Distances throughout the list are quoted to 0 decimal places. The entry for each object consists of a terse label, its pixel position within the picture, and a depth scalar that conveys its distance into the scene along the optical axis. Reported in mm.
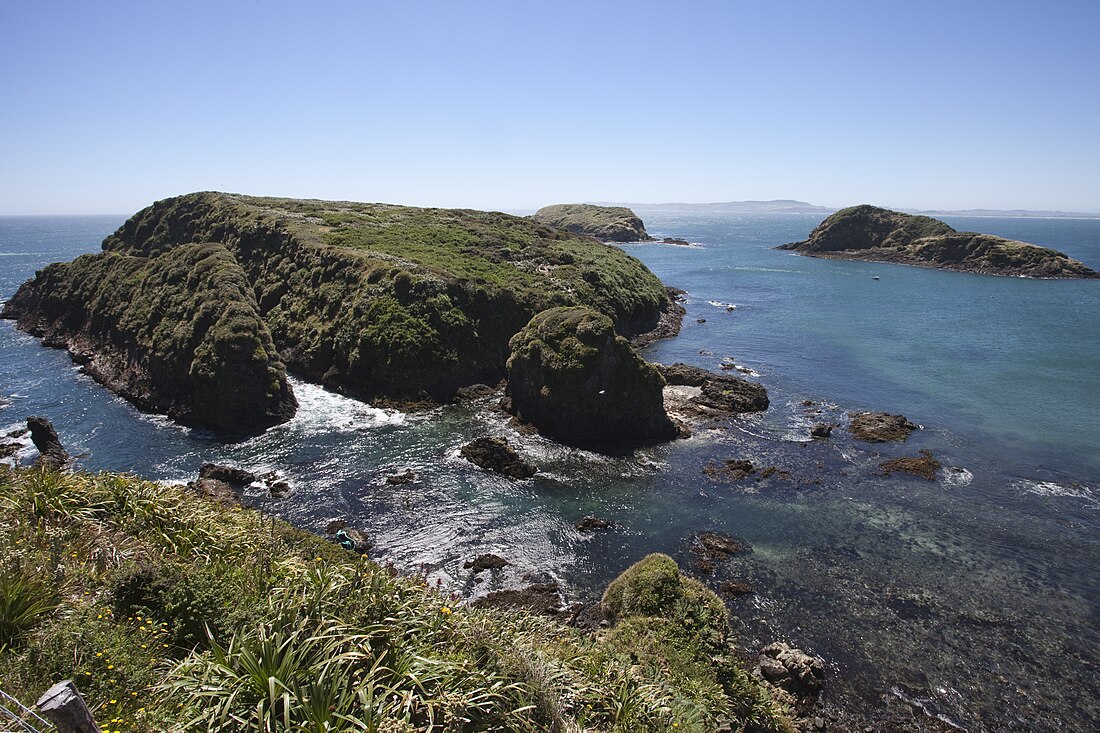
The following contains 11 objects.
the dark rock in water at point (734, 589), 24969
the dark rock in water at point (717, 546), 27641
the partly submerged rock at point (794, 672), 19984
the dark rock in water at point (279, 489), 31836
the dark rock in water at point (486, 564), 26319
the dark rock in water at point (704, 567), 26312
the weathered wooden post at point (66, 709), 6797
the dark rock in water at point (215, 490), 29406
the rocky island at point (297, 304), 44531
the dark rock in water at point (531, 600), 23578
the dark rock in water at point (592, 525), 29469
